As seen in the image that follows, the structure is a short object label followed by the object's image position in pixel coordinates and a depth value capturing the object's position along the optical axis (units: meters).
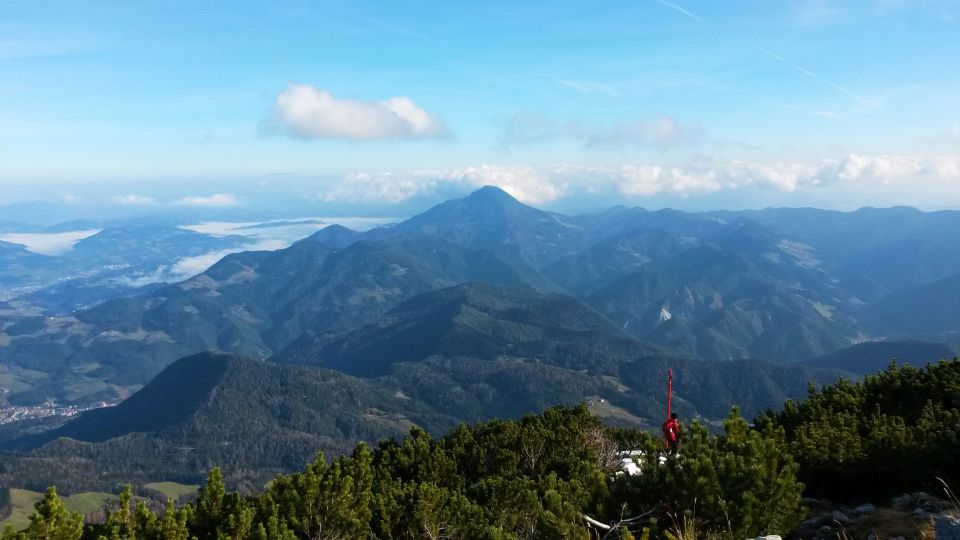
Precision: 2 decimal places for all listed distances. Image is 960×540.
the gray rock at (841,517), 17.11
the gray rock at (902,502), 17.67
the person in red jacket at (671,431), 22.91
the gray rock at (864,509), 18.30
